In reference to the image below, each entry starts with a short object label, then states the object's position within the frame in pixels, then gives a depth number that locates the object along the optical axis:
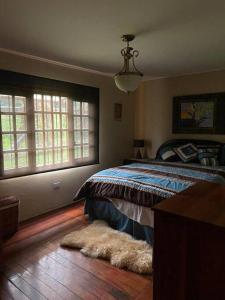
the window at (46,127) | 3.02
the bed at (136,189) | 2.51
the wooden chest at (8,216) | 2.59
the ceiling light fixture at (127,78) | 2.38
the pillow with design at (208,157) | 3.74
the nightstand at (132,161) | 4.18
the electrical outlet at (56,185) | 3.60
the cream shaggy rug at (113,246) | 2.18
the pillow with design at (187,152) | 4.02
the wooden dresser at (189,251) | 0.96
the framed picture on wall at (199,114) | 4.13
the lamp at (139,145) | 4.86
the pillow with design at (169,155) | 4.17
